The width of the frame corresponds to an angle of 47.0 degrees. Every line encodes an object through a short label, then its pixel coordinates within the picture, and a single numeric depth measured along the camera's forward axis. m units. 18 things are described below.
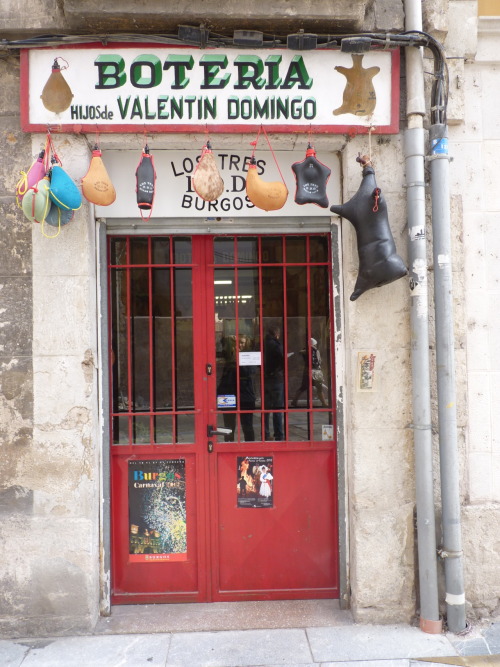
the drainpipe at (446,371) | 3.95
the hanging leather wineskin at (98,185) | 3.77
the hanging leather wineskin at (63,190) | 3.67
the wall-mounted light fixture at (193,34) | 3.88
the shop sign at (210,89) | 3.95
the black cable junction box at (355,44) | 3.93
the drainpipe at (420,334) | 3.94
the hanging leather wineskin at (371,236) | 3.82
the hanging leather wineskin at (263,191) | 3.79
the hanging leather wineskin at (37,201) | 3.61
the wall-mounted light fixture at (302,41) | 3.92
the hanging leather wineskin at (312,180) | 3.88
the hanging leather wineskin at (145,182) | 3.83
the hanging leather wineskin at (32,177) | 3.71
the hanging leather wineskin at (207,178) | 3.78
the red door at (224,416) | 4.42
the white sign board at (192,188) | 4.25
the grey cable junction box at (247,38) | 3.92
